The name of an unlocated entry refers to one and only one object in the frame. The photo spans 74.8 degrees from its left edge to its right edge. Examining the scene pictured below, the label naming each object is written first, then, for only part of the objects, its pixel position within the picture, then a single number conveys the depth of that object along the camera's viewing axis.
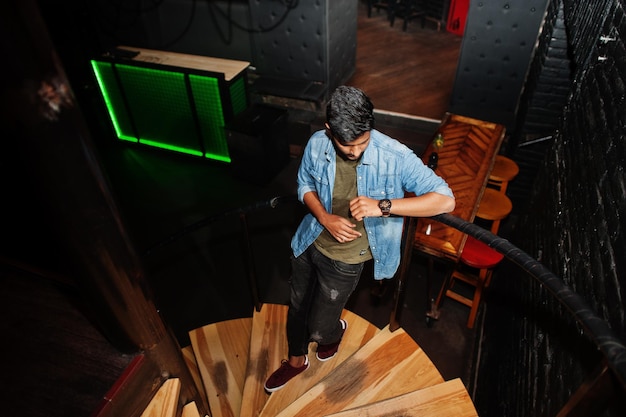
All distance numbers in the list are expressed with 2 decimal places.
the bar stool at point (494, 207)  4.08
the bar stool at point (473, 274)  3.67
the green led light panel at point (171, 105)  6.10
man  1.80
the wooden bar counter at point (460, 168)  3.60
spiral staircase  2.04
